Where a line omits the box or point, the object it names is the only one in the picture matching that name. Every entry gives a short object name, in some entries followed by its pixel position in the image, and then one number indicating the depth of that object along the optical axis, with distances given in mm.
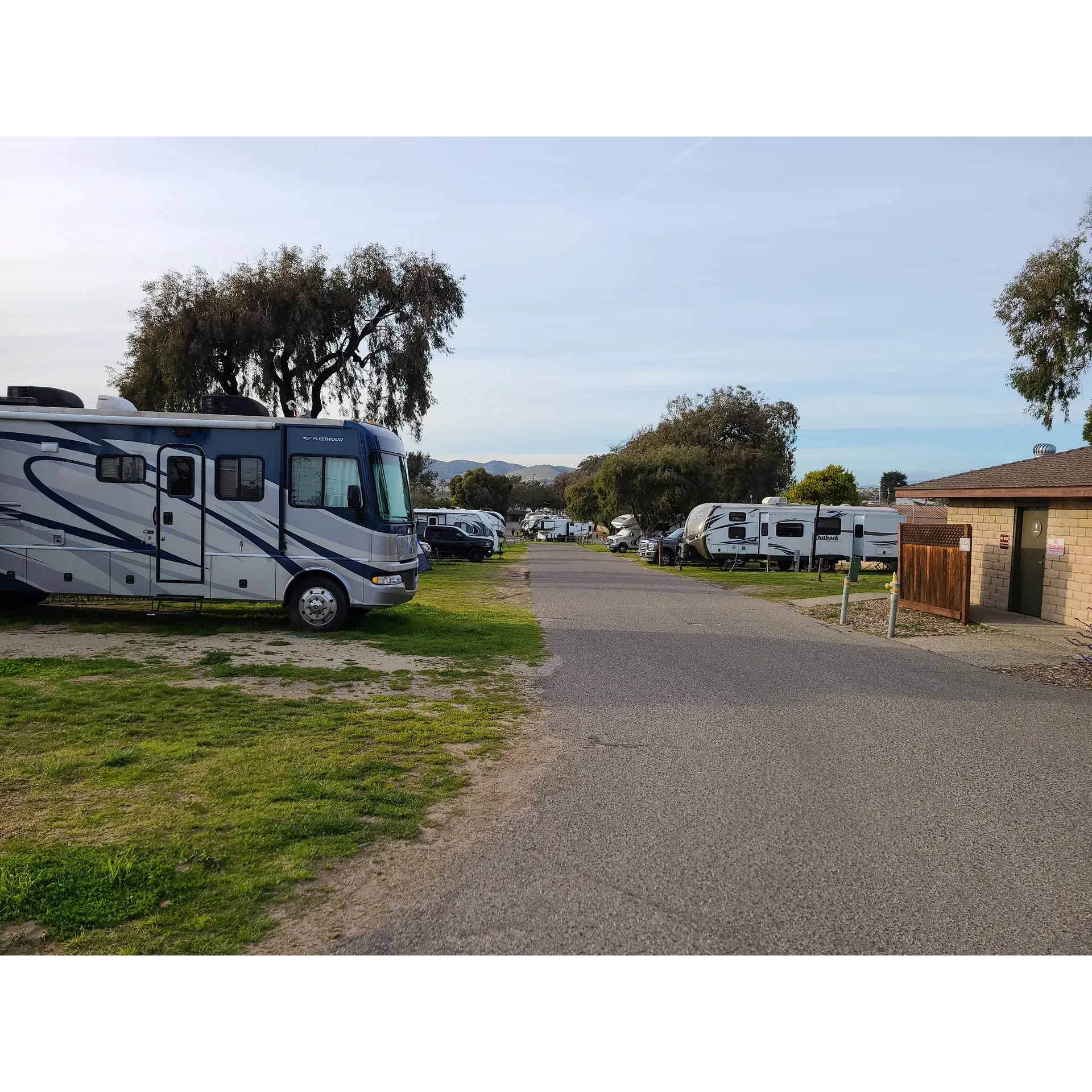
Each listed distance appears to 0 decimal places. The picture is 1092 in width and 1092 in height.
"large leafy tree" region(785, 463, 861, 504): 54125
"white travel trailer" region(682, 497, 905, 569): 32781
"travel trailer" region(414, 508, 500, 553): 35094
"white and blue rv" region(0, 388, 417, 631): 12250
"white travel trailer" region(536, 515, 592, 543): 85188
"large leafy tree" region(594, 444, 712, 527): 48688
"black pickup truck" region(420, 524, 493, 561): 34125
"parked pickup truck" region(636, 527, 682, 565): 36156
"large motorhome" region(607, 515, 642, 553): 53125
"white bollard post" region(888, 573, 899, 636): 14386
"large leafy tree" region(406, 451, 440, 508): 67188
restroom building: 15555
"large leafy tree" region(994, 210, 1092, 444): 20656
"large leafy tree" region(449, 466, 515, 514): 102562
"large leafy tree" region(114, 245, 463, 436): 25797
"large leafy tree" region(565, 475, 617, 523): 74875
